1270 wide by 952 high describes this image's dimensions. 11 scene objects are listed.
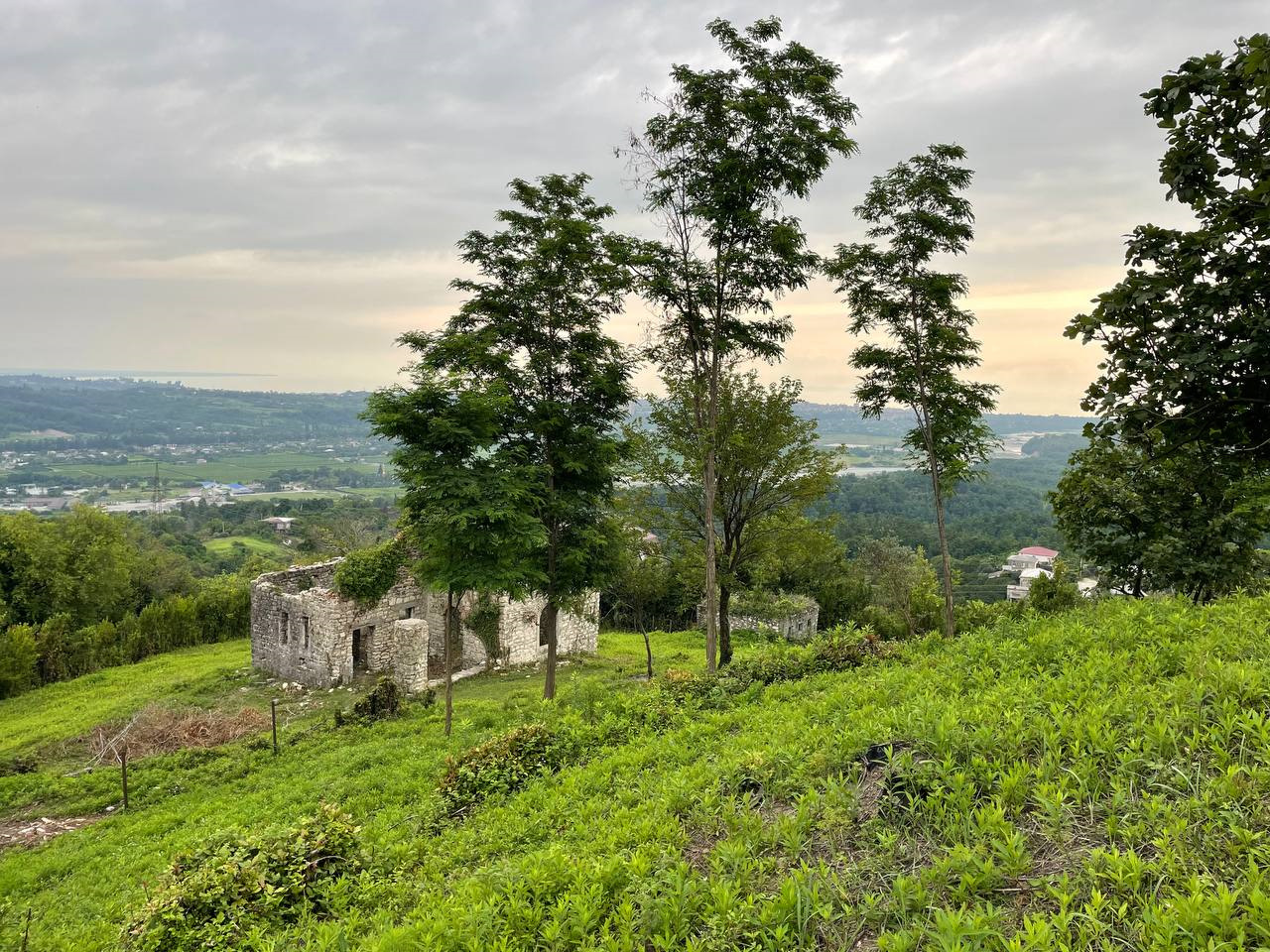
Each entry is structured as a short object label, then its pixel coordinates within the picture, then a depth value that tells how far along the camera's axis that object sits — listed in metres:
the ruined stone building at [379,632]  19.70
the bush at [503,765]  7.29
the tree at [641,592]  36.53
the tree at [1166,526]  12.05
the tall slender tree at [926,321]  14.10
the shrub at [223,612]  29.77
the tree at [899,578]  25.31
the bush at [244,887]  4.87
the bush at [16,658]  21.59
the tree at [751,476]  17.75
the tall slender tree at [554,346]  13.05
